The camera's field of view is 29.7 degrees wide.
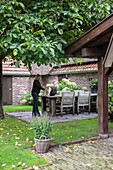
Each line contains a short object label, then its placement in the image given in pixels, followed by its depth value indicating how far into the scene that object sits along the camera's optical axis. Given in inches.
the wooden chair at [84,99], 384.7
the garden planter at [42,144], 171.6
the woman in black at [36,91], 319.0
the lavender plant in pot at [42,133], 172.9
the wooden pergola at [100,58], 221.0
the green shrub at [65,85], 505.7
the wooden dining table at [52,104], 344.1
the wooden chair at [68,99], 358.9
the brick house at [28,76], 556.8
